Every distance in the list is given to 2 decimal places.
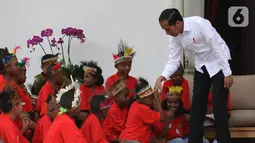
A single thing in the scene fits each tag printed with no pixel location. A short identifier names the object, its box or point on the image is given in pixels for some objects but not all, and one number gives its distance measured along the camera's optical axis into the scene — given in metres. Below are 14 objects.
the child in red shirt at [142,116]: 13.13
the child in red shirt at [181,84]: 14.64
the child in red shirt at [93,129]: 12.23
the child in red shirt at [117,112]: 13.67
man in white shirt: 11.38
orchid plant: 16.77
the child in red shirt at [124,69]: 14.88
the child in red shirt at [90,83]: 14.31
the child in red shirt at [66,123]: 10.95
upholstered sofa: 14.26
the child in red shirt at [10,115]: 11.23
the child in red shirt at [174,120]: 13.73
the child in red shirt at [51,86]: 13.61
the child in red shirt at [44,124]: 12.46
